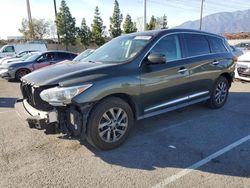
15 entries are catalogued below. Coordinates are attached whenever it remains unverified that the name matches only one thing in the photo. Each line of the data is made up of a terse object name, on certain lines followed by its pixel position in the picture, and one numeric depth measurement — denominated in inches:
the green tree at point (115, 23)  1348.9
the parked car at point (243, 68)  258.6
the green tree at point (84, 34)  1235.0
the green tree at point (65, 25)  1162.2
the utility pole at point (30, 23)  1012.0
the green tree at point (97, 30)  1253.5
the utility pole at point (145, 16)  894.0
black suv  101.4
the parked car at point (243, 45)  642.7
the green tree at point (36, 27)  1164.1
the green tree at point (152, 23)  1336.1
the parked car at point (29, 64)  333.0
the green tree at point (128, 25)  1348.9
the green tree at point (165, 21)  1521.2
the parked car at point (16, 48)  631.4
